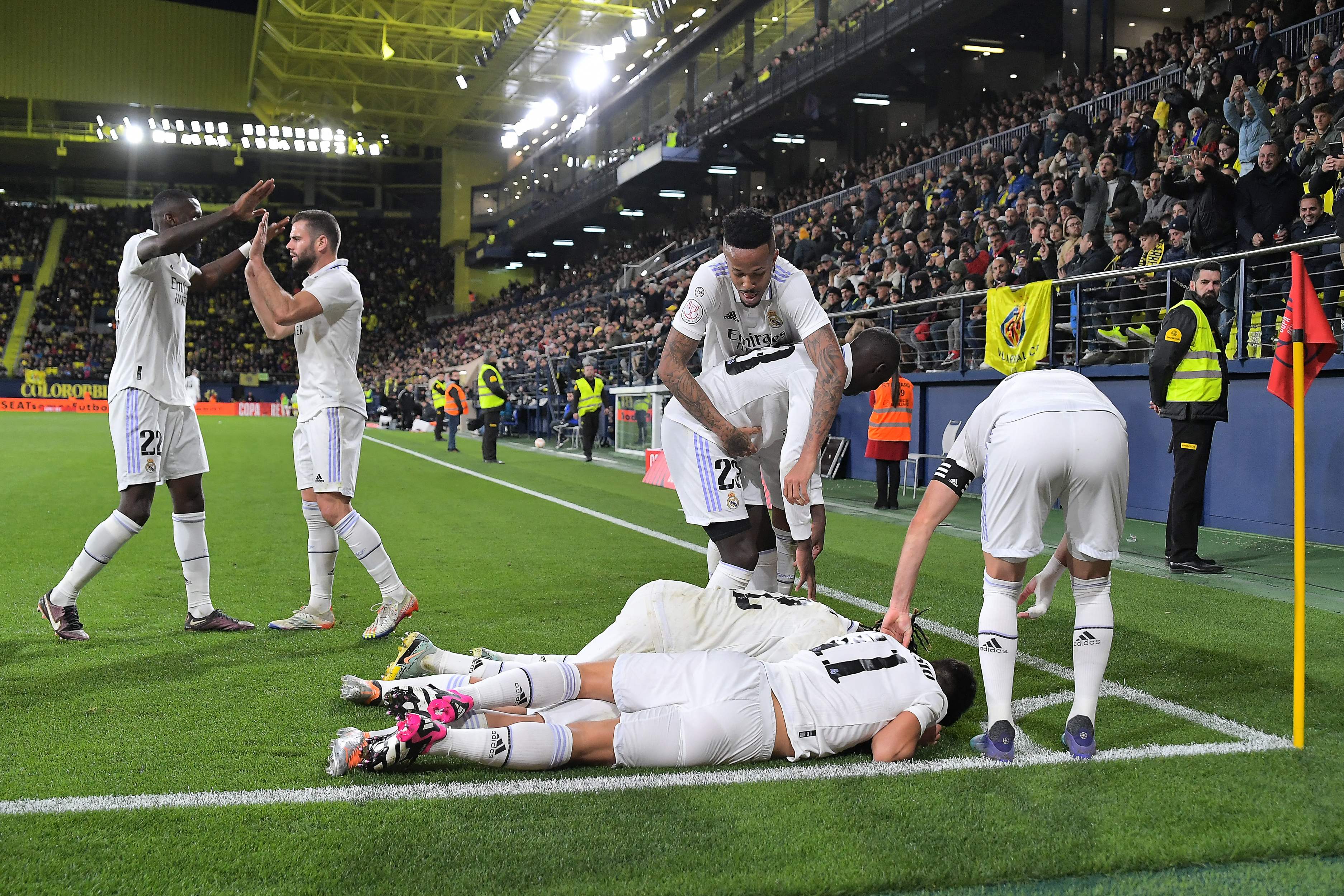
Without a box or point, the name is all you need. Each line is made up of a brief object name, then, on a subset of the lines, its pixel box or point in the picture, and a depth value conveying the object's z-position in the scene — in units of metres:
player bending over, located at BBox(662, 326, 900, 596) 4.59
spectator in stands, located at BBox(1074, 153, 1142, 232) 12.86
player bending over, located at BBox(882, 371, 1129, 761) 3.54
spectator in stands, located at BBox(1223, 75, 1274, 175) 12.33
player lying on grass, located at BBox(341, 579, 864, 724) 3.86
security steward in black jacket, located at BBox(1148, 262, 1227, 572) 7.86
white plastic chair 13.63
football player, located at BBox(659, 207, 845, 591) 4.30
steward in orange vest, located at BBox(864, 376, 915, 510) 12.09
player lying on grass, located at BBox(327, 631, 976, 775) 3.32
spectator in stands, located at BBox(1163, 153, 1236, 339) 10.76
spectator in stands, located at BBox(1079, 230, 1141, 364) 11.25
